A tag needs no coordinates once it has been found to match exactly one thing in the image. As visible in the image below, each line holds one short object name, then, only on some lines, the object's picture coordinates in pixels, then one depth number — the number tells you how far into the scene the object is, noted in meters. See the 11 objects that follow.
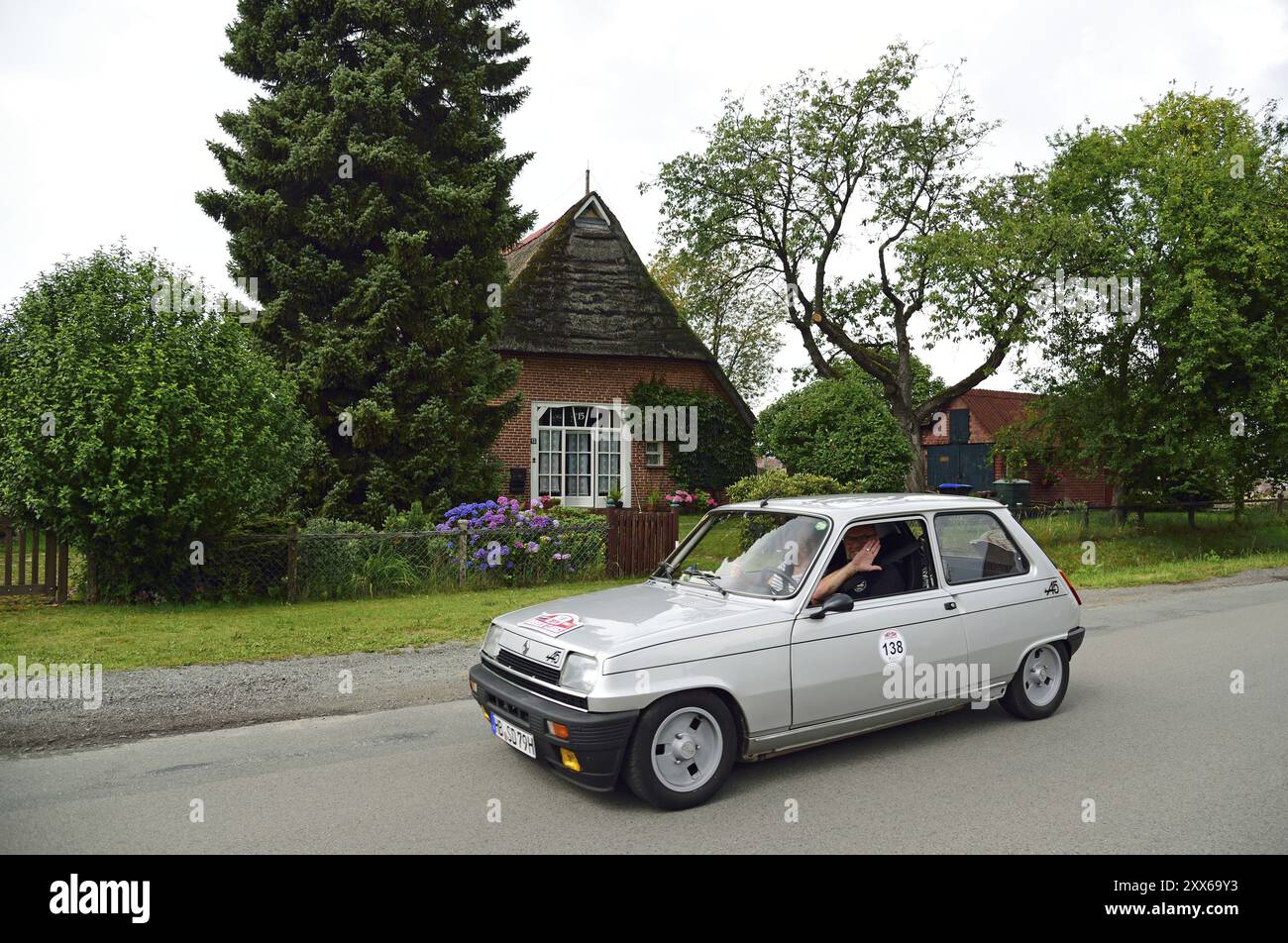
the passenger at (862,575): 5.34
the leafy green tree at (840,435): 18.34
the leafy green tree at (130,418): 10.03
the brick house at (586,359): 22.11
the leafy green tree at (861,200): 24.89
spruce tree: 14.98
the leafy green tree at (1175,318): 18.47
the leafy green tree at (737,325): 28.58
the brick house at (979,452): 38.97
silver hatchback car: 4.51
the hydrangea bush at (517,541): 12.75
